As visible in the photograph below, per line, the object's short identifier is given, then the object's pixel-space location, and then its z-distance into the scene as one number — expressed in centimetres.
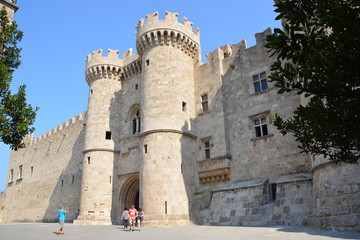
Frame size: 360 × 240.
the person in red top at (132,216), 1238
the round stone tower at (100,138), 1788
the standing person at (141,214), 1411
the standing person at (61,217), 1115
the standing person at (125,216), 1291
